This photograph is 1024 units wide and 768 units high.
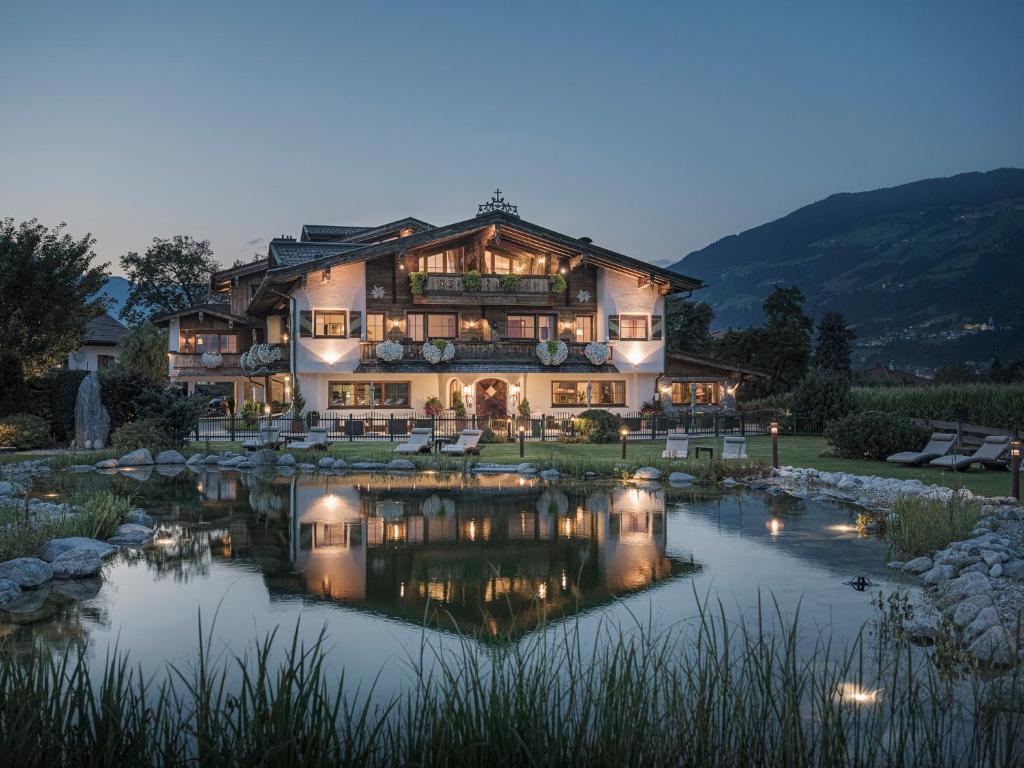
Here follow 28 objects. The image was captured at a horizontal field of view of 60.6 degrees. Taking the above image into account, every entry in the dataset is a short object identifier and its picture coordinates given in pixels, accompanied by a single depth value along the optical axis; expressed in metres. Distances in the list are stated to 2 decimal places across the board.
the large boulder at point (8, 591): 9.38
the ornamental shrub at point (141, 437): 24.89
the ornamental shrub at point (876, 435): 22.52
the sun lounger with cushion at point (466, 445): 24.73
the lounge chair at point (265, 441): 26.03
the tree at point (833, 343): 57.91
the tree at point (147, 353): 49.44
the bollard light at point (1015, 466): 14.14
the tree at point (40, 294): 27.48
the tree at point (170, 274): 66.19
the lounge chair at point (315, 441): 26.36
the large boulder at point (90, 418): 26.52
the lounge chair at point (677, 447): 22.72
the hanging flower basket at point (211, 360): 41.88
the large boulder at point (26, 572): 9.91
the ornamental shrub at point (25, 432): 25.73
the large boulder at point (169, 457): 24.20
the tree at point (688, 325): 58.06
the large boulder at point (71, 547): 10.92
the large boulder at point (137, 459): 23.50
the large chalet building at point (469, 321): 35.59
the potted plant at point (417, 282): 36.03
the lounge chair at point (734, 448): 22.05
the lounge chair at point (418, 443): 24.73
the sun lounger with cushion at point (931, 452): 20.78
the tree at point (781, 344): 50.53
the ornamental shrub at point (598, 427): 30.39
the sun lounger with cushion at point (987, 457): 19.42
